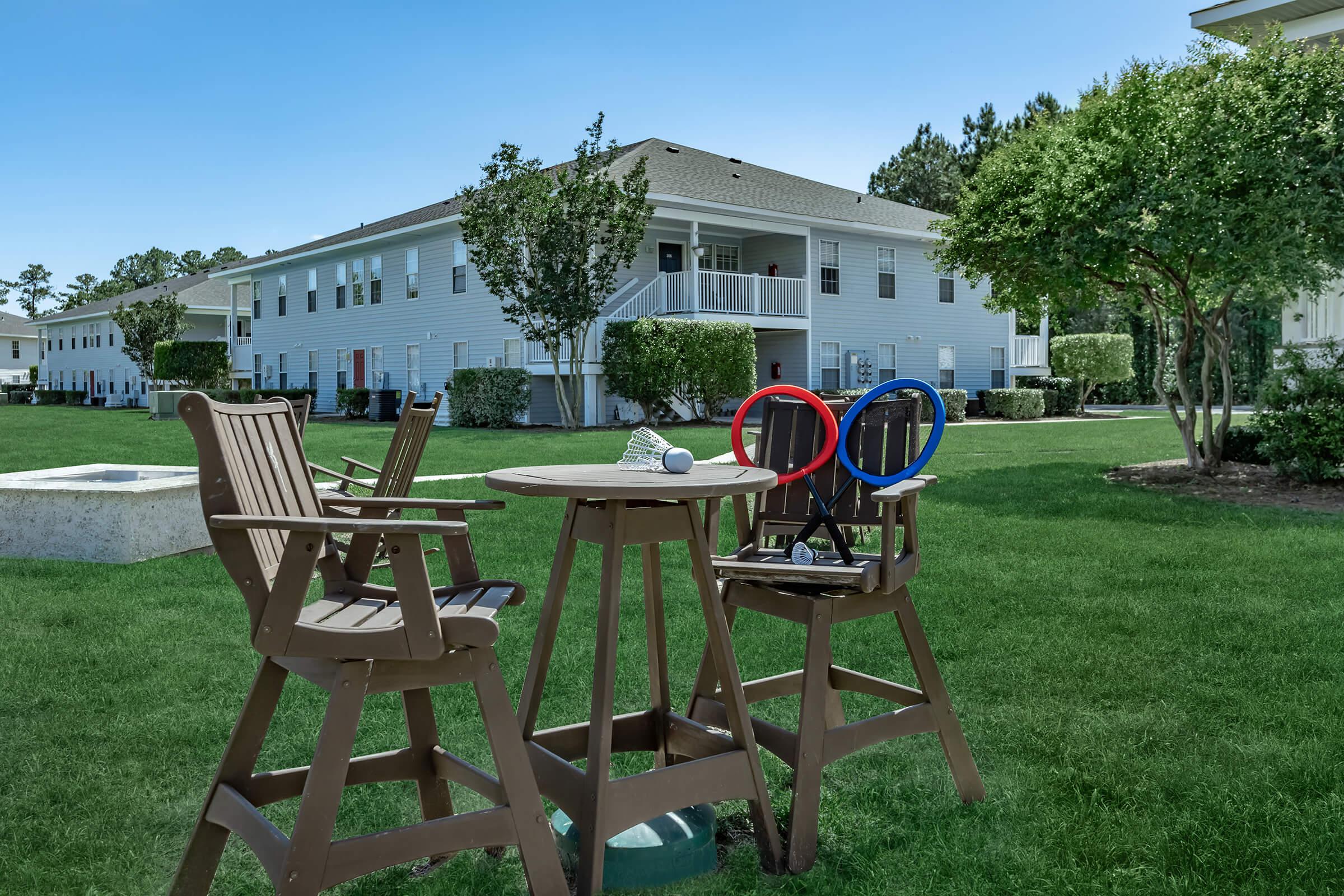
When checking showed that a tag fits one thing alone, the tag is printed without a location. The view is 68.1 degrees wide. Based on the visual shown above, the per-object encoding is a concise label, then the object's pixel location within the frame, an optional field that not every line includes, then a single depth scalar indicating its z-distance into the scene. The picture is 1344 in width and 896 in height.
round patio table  2.51
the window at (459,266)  25.66
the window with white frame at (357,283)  29.64
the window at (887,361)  27.86
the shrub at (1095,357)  28.95
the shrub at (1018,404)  27.02
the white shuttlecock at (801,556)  3.29
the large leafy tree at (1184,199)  9.45
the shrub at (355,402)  26.97
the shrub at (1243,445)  11.95
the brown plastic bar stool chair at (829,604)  2.82
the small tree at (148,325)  38.03
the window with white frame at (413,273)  27.36
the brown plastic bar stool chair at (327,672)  2.21
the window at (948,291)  29.23
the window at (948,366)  29.50
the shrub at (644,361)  21.20
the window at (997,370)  30.61
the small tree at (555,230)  20.11
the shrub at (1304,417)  9.97
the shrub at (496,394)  21.97
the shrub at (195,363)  35.12
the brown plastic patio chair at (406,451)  4.21
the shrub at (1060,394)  28.56
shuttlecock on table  2.97
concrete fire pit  6.64
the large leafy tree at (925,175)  49.03
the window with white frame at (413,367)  27.86
